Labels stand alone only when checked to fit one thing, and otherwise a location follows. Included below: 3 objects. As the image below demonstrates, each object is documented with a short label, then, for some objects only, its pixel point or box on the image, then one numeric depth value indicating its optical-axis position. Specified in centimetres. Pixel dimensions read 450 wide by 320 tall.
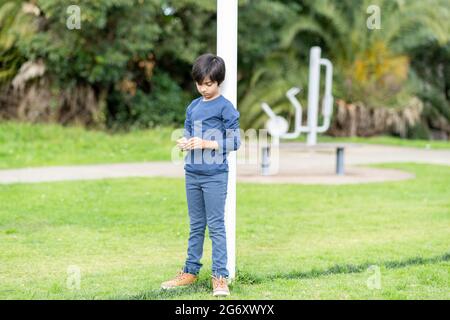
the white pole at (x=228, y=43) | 1155
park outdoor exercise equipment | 2785
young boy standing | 1113
